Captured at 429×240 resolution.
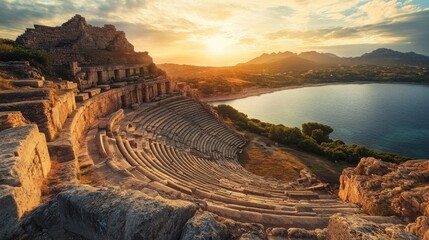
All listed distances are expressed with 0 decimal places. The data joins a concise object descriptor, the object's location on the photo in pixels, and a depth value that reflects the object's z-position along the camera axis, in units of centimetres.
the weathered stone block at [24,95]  941
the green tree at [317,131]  3297
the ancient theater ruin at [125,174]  378
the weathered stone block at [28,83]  1127
